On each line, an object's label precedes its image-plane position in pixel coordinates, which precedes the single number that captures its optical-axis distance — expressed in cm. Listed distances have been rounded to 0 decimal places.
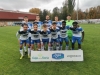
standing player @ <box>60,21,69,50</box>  362
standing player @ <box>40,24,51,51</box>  342
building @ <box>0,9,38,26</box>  2691
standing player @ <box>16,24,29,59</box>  345
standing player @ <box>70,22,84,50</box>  342
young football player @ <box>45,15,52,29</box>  408
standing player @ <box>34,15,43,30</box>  389
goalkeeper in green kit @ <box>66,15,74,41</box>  386
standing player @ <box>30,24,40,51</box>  342
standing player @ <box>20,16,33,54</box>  372
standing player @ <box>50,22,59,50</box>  351
